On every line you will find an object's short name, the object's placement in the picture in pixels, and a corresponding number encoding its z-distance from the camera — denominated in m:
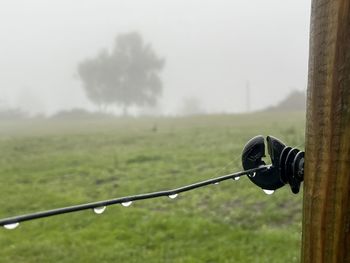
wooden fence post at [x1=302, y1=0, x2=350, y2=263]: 0.20
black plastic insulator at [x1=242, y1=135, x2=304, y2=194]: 0.26
